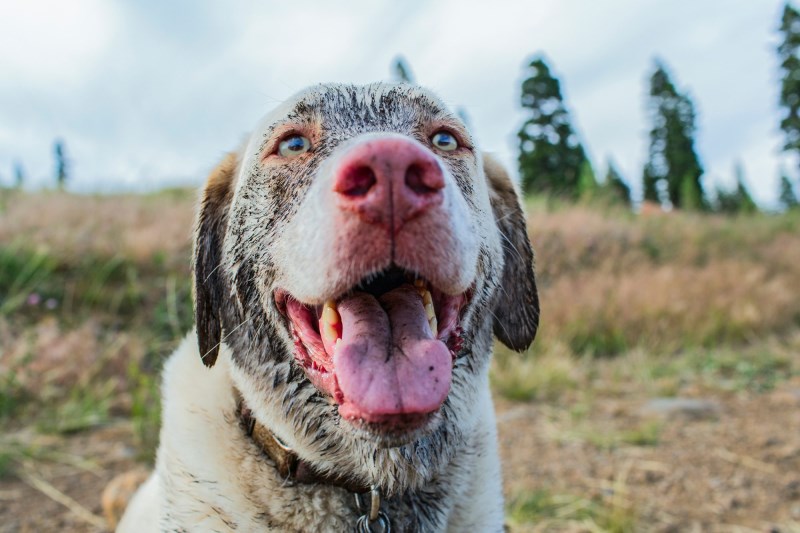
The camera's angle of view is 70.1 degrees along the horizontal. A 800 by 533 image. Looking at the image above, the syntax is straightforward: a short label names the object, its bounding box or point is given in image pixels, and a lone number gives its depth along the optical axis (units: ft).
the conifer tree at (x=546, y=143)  70.13
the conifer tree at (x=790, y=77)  81.05
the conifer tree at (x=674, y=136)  99.40
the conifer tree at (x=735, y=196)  90.81
